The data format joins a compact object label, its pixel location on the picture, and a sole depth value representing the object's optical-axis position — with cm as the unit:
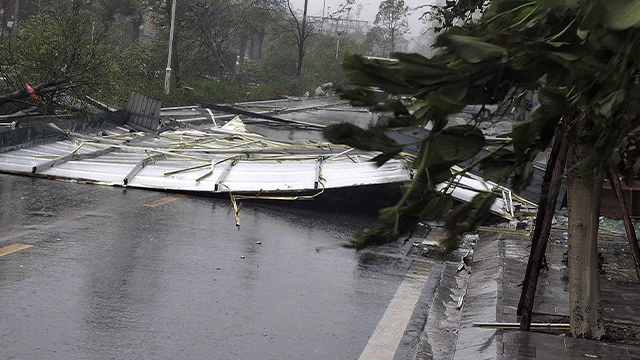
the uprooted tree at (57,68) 2008
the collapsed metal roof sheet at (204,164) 1430
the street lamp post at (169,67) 3391
